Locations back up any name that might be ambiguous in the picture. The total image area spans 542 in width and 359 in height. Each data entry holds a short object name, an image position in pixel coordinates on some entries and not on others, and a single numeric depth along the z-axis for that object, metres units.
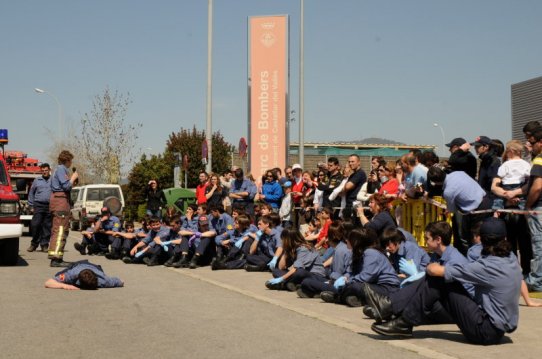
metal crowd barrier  12.87
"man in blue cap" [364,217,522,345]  7.77
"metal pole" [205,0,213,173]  28.30
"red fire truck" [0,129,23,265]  15.80
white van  33.88
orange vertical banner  28.89
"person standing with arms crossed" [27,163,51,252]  20.64
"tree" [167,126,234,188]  61.06
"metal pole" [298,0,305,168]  31.55
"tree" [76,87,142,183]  52.91
